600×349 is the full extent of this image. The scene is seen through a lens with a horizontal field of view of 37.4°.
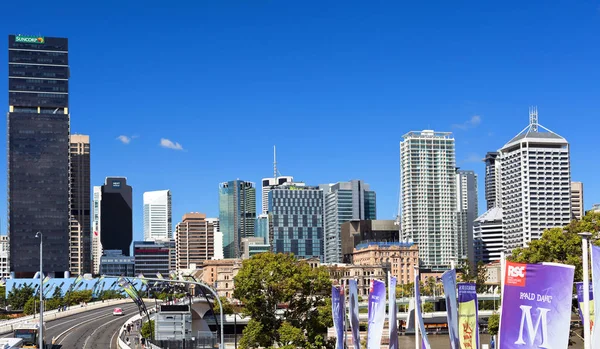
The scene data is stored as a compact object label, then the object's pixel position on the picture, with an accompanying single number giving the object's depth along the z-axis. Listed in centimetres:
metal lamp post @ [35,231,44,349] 7185
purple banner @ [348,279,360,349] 5204
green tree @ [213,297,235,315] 16480
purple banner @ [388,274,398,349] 4434
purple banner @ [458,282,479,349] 3731
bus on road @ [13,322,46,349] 8531
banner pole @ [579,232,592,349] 2639
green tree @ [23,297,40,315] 18588
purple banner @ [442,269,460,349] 3662
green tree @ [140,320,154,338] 11034
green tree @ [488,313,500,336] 8212
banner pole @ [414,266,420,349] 4219
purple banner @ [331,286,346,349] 5600
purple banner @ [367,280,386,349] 4597
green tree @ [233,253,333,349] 7831
